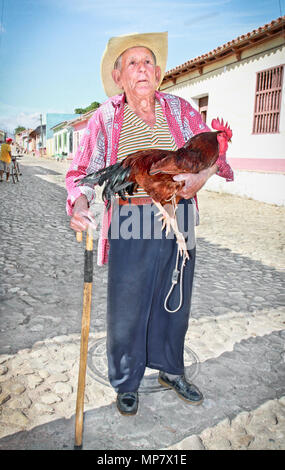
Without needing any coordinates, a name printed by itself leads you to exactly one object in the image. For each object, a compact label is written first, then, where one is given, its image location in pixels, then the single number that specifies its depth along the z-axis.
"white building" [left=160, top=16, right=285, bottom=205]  10.45
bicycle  14.53
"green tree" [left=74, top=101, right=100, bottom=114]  43.42
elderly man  2.08
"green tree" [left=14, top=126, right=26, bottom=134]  129.88
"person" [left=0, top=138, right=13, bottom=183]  13.07
